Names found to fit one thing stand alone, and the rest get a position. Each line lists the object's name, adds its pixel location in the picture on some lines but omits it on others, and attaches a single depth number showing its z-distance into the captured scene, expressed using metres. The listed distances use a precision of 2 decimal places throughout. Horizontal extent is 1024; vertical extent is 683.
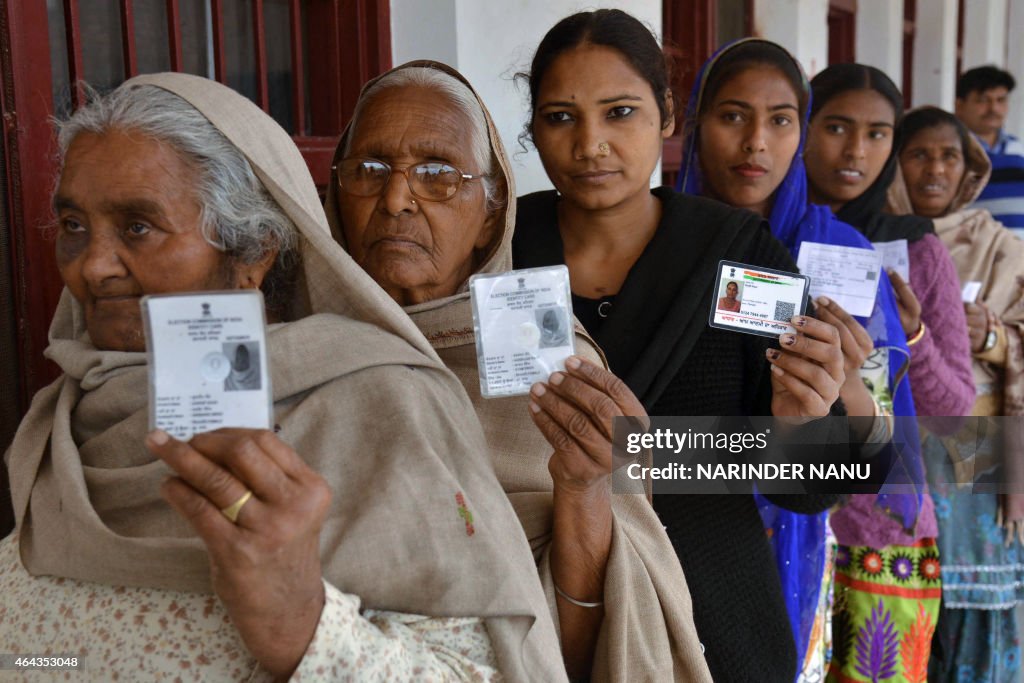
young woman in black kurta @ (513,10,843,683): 2.16
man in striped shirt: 6.67
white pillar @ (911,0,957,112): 7.91
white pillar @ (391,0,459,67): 3.01
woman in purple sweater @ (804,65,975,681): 3.23
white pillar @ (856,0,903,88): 6.92
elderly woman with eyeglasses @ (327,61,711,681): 1.60
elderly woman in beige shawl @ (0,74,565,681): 1.38
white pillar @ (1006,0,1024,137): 9.48
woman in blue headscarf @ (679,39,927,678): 2.81
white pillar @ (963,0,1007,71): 9.02
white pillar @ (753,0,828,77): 5.53
